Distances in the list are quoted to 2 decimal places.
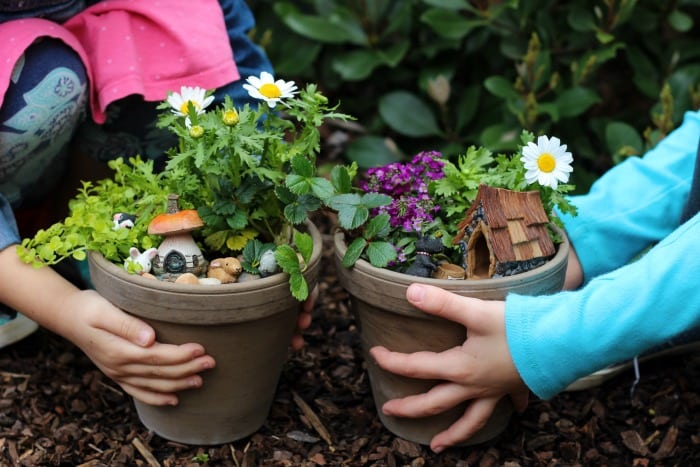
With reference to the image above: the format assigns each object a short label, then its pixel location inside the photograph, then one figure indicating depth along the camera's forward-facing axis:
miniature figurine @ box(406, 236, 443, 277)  1.39
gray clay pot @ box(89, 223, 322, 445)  1.34
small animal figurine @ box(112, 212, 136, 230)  1.45
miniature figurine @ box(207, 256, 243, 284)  1.39
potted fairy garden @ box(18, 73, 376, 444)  1.35
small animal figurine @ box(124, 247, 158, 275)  1.37
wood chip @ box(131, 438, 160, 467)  1.49
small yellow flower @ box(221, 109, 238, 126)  1.32
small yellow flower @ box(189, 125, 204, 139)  1.33
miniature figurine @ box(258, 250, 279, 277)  1.38
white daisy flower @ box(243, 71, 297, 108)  1.39
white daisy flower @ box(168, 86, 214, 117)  1.43
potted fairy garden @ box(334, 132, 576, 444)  1.36
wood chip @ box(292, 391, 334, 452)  1.56
